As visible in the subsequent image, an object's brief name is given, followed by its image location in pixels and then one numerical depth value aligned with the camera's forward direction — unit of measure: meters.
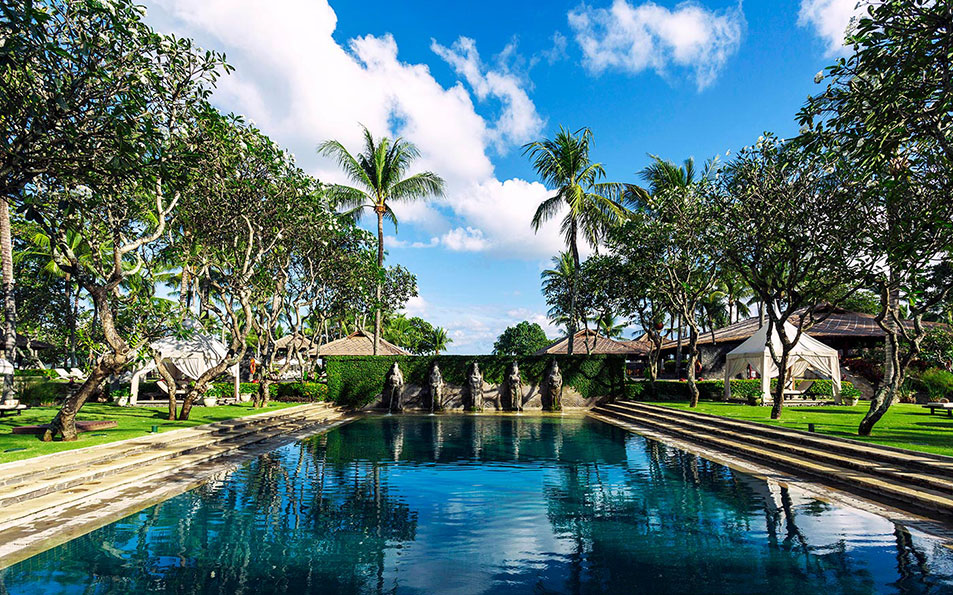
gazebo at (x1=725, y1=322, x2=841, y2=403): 23.92
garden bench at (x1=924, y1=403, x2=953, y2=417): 17.88
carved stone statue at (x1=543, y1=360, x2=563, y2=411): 29.69
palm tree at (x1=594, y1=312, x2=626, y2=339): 58.89
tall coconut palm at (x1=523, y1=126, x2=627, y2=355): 29.14
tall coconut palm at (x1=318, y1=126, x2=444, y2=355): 30.61
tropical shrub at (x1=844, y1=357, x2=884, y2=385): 29.14
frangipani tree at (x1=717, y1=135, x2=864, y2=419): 14.70
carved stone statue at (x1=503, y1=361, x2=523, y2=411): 29.78
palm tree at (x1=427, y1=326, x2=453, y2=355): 72.06
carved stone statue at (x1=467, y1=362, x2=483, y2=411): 29.62
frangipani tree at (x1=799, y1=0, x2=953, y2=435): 7.52
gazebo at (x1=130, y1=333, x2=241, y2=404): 23.33
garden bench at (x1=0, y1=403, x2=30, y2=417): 15.79
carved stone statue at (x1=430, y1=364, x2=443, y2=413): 29.56
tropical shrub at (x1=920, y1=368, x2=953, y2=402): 25.23
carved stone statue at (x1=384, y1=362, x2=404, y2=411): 29.56
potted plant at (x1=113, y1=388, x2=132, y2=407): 24.09
